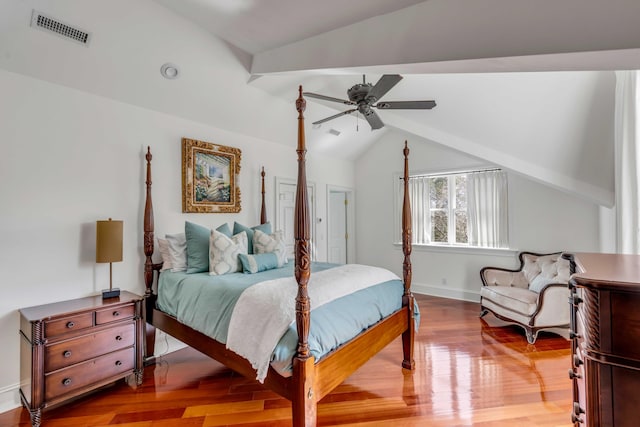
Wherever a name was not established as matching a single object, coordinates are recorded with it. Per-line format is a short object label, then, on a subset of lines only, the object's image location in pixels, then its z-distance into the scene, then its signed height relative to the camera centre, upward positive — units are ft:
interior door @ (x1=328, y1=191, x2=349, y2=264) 19.33 -0.39
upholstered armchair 10.53 -2.99
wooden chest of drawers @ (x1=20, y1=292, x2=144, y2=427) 6.41 -3.04
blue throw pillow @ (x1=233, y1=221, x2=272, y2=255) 10.77 -0.37
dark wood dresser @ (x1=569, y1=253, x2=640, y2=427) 3.22 -1.47
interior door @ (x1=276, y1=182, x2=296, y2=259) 14.66 +0.39
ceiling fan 7.95 +3.58
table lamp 7.90 -0.59
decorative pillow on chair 11.33 -2.59
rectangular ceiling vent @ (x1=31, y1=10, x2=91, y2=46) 6.51 +4.51
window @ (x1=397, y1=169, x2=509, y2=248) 14.78 +0.56
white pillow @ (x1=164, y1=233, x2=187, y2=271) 9.34 -1.05
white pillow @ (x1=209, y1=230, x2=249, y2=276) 8.79 -1.06
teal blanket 5.78 -2.18
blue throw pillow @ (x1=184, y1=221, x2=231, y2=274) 9.14 -0.85
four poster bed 5.47 -2.91
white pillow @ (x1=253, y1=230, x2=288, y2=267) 10.38 -0.93
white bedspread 5.78 -1.93
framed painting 10.82 +1.70
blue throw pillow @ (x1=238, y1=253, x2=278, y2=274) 9.05 -1.35
